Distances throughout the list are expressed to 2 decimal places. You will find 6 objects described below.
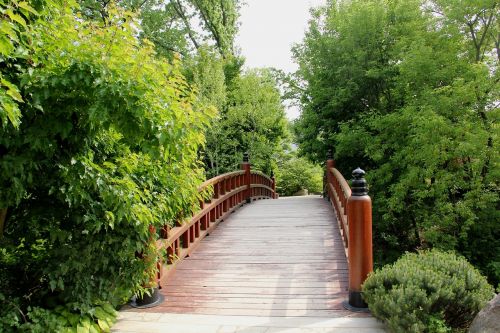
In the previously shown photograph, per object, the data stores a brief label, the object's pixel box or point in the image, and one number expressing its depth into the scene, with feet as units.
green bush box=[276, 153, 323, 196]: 82.53
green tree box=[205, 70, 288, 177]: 52.13
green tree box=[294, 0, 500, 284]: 25.34
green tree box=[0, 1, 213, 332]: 8.29
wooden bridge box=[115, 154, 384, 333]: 11.67
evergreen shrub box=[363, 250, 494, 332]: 10.03
